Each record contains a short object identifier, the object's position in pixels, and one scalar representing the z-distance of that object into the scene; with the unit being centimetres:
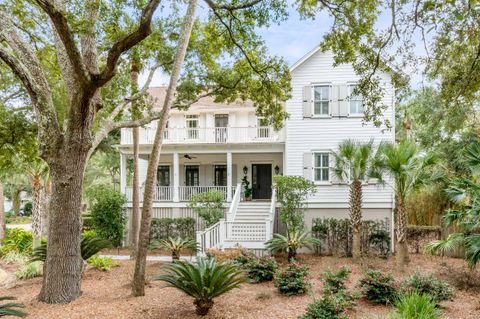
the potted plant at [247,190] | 1962
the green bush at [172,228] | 1703
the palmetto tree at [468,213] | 819
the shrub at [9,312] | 531
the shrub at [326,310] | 616
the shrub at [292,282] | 863
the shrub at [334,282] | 827
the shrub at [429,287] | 789
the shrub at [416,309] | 572
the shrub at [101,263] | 1145
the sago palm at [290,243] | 1287
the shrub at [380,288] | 789
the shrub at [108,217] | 1645
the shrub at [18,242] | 1448
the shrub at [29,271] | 1087
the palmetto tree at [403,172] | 1151
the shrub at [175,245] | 1234
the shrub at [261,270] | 996
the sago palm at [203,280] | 679
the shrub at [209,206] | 1567
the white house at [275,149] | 1541
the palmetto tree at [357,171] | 1341
